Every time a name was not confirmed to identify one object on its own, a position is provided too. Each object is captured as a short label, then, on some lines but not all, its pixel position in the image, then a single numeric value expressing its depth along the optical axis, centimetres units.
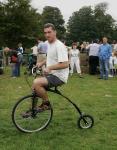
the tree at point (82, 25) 3637
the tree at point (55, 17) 3733
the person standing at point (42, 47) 819
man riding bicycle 339
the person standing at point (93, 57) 919
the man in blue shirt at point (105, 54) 836
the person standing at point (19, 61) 879
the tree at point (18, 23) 2192
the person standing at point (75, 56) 913
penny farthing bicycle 345
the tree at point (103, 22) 3748
